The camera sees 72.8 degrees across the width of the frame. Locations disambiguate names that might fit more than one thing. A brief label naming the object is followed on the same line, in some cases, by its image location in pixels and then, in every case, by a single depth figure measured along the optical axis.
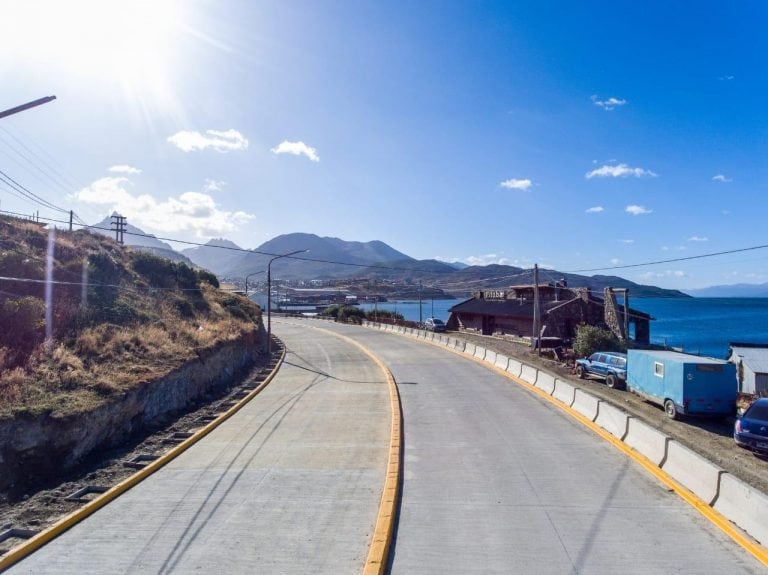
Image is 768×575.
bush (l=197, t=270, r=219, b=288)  46.73
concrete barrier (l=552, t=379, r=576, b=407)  17.52
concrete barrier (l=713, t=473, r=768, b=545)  7.43
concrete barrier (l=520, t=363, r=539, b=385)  22.05
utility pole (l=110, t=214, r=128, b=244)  50.75
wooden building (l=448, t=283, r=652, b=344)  47.88
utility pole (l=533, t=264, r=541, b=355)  33.50
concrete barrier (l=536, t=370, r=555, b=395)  19.78
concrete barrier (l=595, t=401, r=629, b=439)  13.05
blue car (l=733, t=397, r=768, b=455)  14.75
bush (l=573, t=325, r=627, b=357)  33.41
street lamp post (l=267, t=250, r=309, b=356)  33.94
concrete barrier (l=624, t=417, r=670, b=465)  10.91
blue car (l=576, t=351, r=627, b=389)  25.06
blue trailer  18.69
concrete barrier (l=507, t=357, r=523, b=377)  24.30
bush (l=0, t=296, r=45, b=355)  17.16
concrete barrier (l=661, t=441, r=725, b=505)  8.81
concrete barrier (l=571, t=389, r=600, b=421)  15.27
